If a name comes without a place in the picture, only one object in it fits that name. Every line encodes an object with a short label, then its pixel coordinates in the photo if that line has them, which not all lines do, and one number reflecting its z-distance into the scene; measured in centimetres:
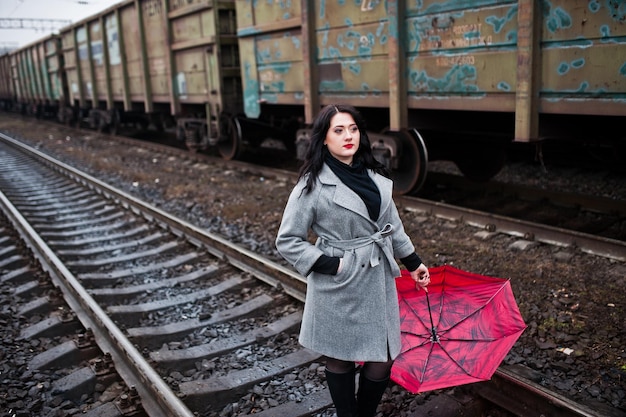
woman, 232
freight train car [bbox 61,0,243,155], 1061
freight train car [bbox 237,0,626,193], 479
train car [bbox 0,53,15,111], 3097
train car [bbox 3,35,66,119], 2122
